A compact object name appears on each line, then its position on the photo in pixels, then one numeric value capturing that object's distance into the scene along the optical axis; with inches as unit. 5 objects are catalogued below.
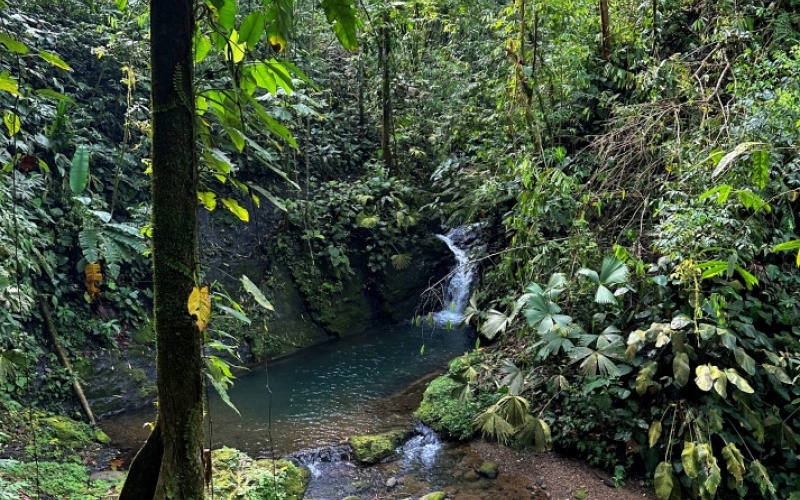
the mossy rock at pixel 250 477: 150.9
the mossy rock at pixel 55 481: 139.8
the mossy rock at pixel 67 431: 191.6
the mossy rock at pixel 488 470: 187.0
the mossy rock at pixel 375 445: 200.7
